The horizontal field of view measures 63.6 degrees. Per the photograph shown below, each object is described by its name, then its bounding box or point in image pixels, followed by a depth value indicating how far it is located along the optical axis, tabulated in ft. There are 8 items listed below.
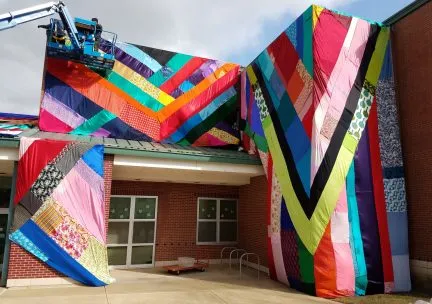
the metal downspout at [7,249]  29.43
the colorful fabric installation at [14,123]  33.39
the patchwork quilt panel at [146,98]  42.80
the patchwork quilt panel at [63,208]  30.01
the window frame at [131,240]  41.09
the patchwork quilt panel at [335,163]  30.45
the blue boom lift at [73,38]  40.93
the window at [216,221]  46.02
